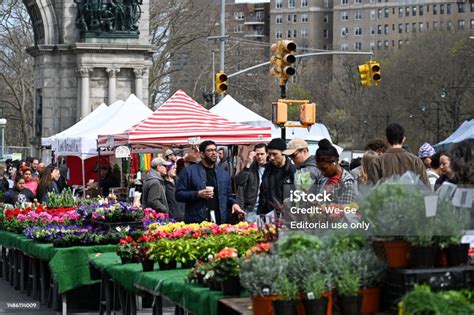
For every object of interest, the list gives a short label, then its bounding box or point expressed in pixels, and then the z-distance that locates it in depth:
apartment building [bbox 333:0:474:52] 171.00
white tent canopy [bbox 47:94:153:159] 29.41
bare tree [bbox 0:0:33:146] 73.38
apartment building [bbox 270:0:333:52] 196.27
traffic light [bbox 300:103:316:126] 31.20
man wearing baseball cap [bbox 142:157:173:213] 20.17
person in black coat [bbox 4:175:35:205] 23.94
